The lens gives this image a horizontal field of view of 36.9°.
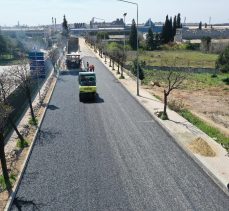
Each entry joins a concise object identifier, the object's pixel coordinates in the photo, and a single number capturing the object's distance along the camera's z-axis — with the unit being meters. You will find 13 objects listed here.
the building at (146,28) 185.70
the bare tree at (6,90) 21.87
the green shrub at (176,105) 32.43
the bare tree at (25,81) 27.28
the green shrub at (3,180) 16.36
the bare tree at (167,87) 27.59
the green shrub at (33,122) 26.02
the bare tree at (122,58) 54.23
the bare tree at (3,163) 16.10
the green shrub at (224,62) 52.72
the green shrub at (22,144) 21.42
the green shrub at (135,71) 51.41
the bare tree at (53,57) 52.62
